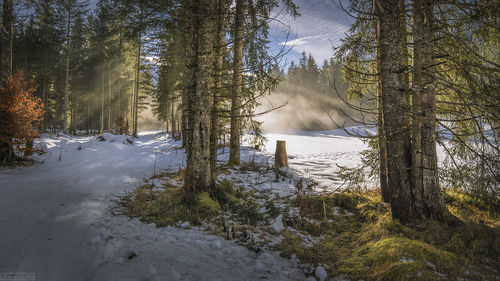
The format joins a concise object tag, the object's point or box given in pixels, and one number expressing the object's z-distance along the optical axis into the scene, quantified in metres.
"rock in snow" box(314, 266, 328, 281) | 2.47
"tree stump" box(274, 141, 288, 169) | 8.98
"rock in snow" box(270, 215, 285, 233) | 3.67
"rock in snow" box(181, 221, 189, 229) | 3.62
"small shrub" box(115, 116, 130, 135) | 21.78
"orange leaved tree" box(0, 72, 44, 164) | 6.77
